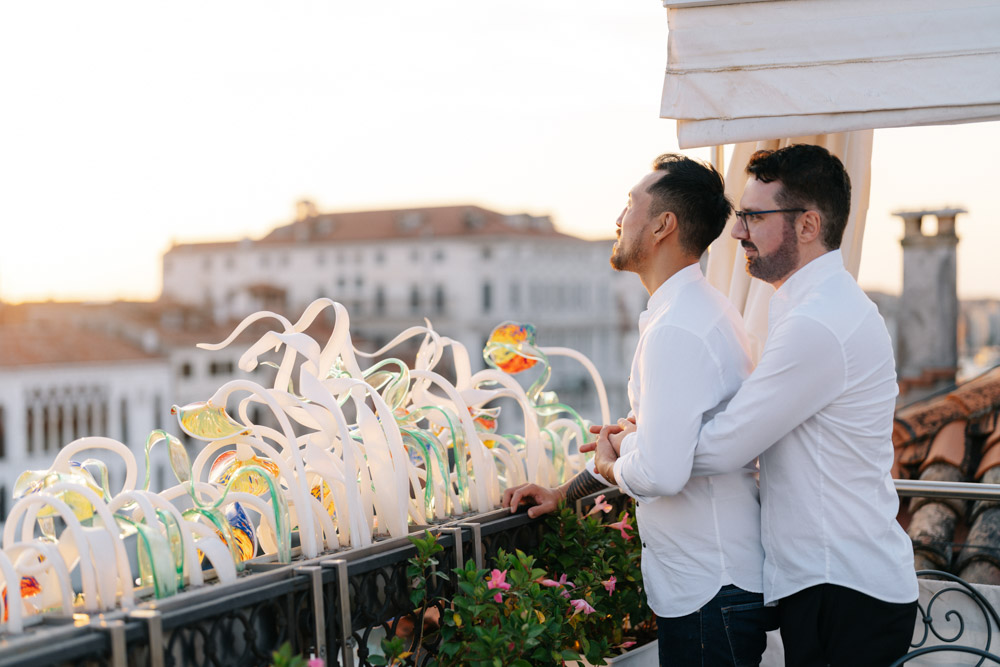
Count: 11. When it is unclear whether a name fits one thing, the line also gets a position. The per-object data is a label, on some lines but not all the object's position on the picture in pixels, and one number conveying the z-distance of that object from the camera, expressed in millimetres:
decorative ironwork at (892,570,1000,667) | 1786
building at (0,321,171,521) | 40281
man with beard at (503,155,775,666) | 1615
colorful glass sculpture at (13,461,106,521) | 1428
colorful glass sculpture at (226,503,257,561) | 1670
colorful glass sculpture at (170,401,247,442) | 1718
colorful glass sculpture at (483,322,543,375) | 2352
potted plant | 1703
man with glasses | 1590
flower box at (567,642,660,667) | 2127
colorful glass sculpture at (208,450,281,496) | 1771
